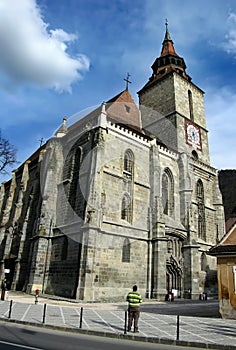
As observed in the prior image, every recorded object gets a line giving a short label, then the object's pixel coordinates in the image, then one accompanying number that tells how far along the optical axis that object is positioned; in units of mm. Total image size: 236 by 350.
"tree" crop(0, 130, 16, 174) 18188
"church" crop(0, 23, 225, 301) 17688
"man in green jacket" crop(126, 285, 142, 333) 7953
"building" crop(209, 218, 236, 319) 11125
